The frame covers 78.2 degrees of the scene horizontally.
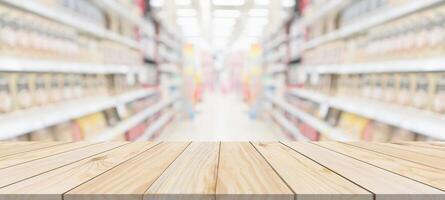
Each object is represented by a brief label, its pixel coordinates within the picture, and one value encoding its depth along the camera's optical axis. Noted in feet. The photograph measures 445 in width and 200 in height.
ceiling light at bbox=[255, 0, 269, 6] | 23.87
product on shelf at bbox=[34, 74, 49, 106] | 5.43
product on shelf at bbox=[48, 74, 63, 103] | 5.92
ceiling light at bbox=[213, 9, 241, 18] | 27.34
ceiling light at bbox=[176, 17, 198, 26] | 30.91
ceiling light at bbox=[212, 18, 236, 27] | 31.30
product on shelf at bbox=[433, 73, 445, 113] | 4.57
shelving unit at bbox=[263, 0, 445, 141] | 4.70
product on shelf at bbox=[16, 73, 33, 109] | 4.99
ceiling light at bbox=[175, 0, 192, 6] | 24.08
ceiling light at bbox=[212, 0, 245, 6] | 24.03
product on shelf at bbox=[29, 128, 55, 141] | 5.16
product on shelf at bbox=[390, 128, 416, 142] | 5.20
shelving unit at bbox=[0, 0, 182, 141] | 4.50
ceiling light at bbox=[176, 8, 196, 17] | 27.37
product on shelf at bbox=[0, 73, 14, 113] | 4.58
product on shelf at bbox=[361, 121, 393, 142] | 5.85
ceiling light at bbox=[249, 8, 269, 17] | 26.68
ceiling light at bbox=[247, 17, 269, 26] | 30.13
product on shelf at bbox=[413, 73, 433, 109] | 4.98
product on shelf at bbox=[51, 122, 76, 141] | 5.78
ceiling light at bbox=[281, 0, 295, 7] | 23.61
